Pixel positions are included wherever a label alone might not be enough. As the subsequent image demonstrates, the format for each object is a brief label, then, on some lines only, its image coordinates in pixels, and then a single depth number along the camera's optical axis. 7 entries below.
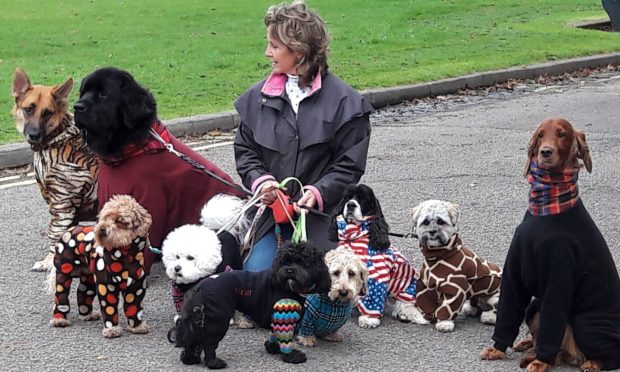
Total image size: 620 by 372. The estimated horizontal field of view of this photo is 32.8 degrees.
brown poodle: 5.29
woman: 5.98
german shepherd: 6.54
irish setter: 4.65
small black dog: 4.95
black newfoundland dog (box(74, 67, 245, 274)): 5.91
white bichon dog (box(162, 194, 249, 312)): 5.21
